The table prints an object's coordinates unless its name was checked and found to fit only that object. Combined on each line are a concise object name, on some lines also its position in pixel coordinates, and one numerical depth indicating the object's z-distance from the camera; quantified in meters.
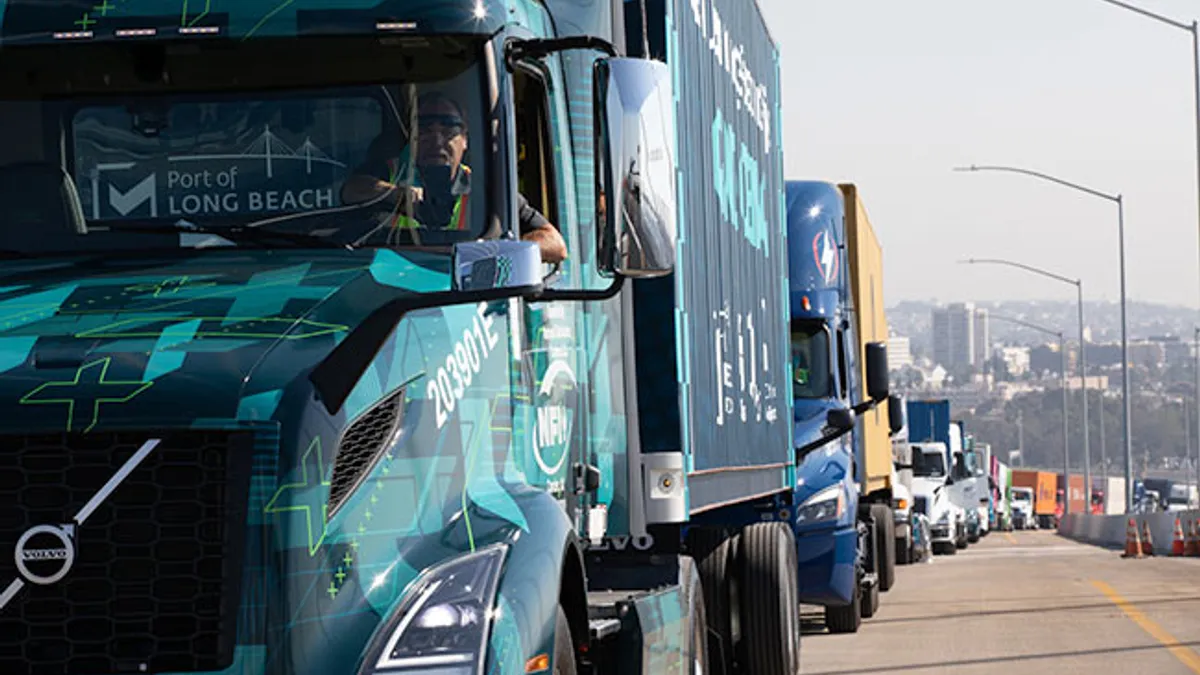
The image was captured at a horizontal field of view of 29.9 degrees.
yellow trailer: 23.94
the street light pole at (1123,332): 54.25
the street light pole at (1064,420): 76.41
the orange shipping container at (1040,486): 125.38
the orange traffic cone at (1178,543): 42.97
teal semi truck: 5.66
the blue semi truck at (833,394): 19.25
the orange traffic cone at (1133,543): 42.81
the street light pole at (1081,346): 71.44
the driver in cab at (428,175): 6.96
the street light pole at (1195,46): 40.50
